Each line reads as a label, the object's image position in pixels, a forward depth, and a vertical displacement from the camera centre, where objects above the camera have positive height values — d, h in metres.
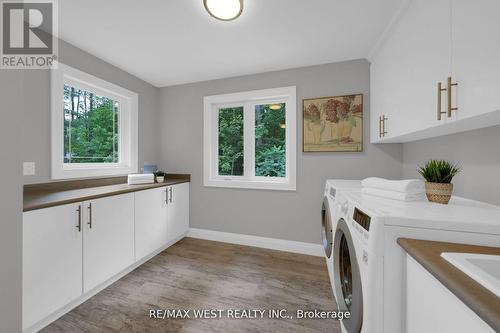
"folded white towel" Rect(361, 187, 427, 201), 1.04 -0.16
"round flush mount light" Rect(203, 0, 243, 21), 1.38 +1.17
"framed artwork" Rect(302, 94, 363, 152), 2.24 +0.50
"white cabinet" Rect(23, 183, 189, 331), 1.25 -0.66
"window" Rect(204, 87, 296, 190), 2.55 +0.38
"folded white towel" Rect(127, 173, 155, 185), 2.34 -0.17
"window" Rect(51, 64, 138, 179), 1.88 +0.46
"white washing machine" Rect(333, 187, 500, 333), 0.71 -0.30
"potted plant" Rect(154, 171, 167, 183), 2.63 -0.16
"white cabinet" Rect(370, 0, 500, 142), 0.77 +0.52
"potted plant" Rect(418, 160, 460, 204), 1.03 -0.09
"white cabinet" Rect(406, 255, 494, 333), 0.46 -0.40
